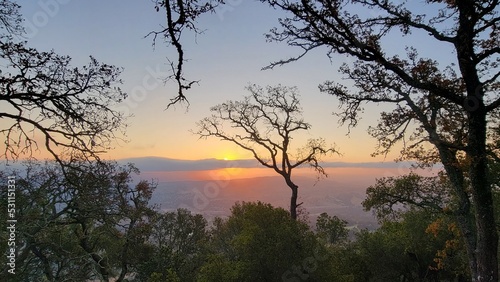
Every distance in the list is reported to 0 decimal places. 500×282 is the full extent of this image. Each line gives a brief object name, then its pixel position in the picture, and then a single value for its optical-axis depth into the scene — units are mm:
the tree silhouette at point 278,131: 18297
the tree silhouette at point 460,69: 5988
